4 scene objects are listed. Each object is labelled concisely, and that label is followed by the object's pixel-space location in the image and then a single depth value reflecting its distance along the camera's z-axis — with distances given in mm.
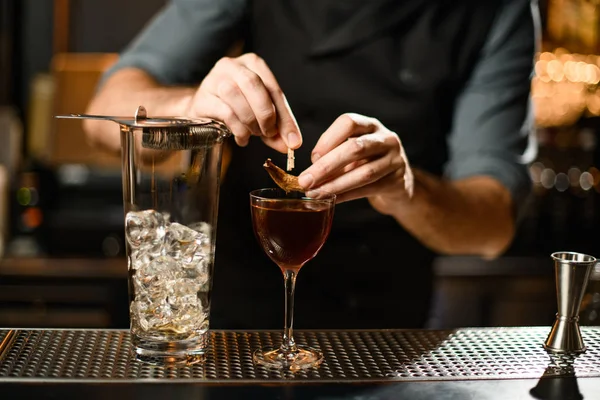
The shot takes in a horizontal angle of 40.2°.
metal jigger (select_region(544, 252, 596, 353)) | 1261
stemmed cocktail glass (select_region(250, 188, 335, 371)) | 1221
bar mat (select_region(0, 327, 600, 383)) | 1173
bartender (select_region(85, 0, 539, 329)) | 2137
